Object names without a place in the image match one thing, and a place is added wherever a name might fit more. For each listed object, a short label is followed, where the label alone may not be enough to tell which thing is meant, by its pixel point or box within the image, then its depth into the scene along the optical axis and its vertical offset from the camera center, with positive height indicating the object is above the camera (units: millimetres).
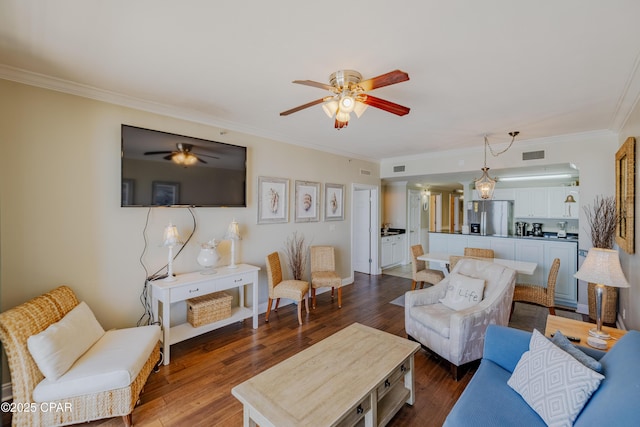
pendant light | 4160 +443
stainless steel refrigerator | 6391 -53
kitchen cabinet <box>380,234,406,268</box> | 6844 -921
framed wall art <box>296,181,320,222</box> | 4551 +198
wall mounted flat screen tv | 2789 +465
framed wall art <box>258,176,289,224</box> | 4027 +192
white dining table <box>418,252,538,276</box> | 3723 -711
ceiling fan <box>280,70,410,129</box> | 2129 +882
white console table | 2721 -842
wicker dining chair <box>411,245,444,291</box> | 4520 -971
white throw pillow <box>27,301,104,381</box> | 1787 -915
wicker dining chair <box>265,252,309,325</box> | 3674 -1000
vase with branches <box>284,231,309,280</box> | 4418 -661
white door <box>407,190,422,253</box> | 7834 -86
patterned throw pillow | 1316 -860
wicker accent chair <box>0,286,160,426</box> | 1784 -1203
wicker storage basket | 3043 -1084
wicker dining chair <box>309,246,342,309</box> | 4512 -792
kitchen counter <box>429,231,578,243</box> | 4523 -397
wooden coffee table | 1529 -1074
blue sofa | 1106 -892
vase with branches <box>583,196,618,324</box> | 3408 -198
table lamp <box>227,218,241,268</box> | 3453 -281
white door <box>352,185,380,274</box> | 6199 -339
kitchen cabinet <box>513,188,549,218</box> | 6441 +287
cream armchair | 2469 -991
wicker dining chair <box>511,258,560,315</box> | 3506 -1013
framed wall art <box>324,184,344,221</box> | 5023 +207
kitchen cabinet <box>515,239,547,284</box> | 4762 -699
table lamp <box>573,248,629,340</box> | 1949 -408
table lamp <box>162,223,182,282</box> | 2865 -301
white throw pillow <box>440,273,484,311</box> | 2855 -819
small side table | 2025 -893
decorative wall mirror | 2557 +205
